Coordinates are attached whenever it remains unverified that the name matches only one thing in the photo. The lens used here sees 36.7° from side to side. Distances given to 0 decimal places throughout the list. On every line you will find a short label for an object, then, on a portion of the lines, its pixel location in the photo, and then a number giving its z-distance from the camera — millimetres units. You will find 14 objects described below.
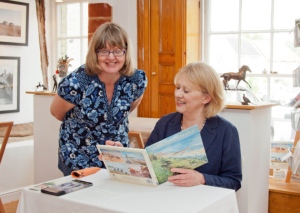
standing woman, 2098
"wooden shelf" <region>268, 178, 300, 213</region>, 3369
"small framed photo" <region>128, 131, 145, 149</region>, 3195
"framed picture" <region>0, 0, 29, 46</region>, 4867
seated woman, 1970
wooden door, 4578
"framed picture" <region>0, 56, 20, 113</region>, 4906
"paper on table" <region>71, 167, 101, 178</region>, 1909
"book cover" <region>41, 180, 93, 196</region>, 1671
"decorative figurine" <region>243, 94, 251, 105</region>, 3115
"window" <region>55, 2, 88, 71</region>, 5473
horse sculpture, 3445
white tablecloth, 1513
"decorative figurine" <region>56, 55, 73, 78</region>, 4125
